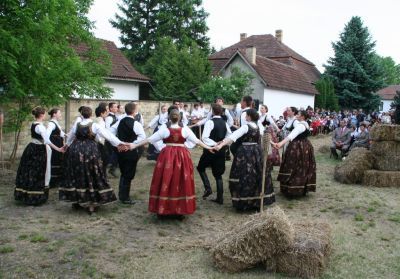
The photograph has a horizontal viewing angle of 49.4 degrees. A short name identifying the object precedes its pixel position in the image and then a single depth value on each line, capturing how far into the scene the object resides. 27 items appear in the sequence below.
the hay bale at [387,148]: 10.38
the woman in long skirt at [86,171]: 6.86
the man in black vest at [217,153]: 7.95
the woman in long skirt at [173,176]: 6.53
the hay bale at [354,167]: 10.27
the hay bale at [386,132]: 10.45
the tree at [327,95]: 35.19
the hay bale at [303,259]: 4.77
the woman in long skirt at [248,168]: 7.26
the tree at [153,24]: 36.06
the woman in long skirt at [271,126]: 10.64
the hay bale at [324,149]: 15.97
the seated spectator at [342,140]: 14.05
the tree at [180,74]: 26.89
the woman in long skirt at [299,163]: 8.45
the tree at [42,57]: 8.83
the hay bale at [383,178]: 10.04
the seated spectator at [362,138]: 13.10
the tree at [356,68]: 35.00
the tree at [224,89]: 23.94
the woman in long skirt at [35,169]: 7.49
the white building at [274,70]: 28.84
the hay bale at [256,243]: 4.75
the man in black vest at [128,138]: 7.54
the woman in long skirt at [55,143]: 7.93
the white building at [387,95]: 70.53
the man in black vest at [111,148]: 10.03
